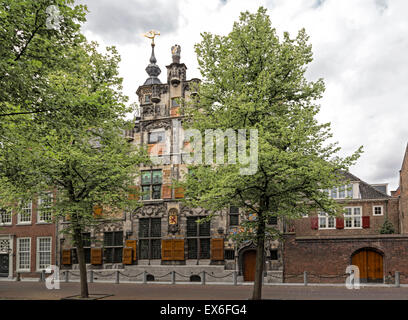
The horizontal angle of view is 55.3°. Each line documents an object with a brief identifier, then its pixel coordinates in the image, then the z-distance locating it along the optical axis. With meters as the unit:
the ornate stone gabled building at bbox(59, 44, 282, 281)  24.81
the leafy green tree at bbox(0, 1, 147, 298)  9.58
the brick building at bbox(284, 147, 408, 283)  21.98
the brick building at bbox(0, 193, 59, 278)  30.06
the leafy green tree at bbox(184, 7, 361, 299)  13.17
